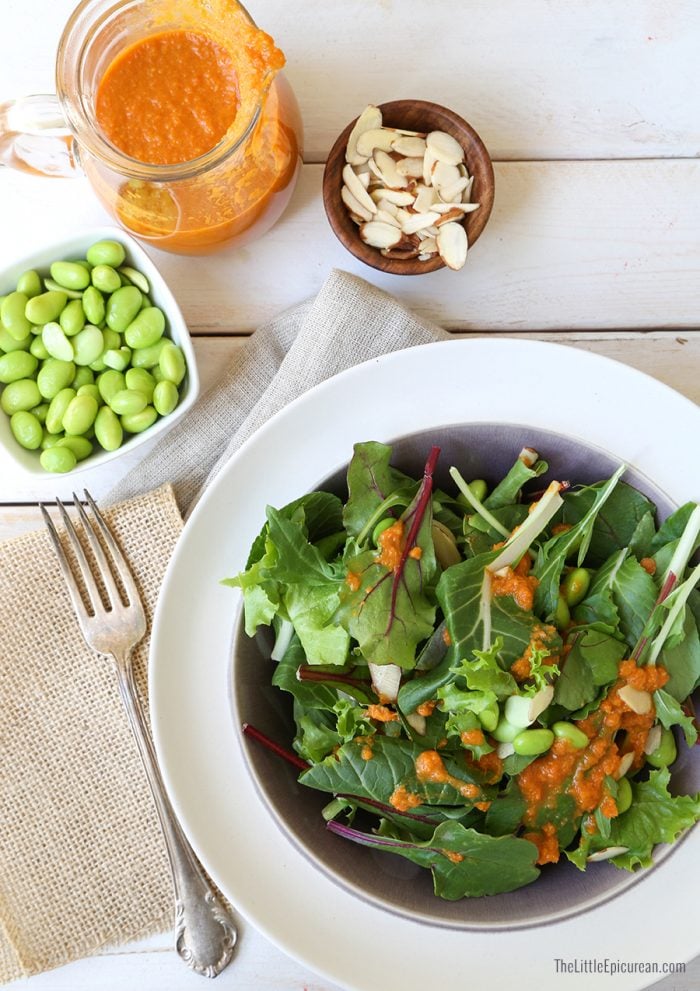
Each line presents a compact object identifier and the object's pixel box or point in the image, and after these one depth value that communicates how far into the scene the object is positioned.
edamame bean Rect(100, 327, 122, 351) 0.61
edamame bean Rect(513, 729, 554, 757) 0.52
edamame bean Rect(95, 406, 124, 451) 0.60
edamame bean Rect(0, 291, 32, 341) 0.60
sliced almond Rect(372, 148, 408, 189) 0.60
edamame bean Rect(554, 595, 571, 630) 0.54
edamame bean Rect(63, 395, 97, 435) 0.60
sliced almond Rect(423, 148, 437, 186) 0.60
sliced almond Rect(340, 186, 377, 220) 0.60
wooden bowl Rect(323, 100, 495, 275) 0.60
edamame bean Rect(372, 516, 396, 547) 0.53
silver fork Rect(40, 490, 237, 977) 0.60
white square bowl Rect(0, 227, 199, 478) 0.60
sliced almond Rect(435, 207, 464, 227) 0.59
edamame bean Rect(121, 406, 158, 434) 0.60
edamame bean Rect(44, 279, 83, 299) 0.61
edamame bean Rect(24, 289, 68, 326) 0.60
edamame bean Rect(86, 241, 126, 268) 0.60
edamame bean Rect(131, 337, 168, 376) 0.60
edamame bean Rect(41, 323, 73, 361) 0.60
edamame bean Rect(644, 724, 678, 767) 0.54
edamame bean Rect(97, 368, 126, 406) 0.60
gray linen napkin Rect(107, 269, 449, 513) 0.60
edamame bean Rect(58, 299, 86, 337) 0.60
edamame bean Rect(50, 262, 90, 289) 0.60
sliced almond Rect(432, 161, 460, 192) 0.60
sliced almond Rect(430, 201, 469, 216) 0.60
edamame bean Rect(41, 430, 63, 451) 0.61
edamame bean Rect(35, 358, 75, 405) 0.60
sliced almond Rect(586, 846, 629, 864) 0.53
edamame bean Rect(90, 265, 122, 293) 0.60
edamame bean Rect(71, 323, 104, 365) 0.60
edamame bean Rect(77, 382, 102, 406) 0.61
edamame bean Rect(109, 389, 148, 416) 0.60
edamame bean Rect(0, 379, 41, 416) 0.61
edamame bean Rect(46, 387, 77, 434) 0.60
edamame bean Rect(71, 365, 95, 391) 0.61
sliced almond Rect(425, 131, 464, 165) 0.60
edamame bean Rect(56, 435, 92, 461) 0.60
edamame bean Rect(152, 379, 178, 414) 0.60
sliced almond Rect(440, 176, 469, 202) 0.60
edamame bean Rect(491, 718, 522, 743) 0.53
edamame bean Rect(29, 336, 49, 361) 0.61
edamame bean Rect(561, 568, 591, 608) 0.54
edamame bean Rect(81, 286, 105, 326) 0.60
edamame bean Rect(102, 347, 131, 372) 0.60
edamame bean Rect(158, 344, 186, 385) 0.60
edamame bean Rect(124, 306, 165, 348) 0.60
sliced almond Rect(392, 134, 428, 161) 0.60
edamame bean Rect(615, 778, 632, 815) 0.53
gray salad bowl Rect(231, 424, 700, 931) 0.53
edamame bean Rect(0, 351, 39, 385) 0.61
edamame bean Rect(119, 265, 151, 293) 0.61
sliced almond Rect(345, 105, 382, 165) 0.60
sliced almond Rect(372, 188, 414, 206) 0.60
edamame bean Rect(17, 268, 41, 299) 0.61
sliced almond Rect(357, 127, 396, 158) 0.60
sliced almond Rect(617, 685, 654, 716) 0.53
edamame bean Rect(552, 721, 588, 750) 0.53
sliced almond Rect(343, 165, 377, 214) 0.60
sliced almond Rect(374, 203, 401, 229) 0.60
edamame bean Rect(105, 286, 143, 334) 0.60
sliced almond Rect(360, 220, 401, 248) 0.60
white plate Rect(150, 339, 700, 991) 0.53
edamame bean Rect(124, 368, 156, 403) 0.60
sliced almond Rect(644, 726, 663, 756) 0.54
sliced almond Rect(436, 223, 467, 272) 0.59
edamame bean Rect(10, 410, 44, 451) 0.60
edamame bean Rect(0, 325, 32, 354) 0.61
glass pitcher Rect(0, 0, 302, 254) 0.56
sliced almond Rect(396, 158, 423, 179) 0.60
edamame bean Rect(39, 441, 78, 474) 0.60
